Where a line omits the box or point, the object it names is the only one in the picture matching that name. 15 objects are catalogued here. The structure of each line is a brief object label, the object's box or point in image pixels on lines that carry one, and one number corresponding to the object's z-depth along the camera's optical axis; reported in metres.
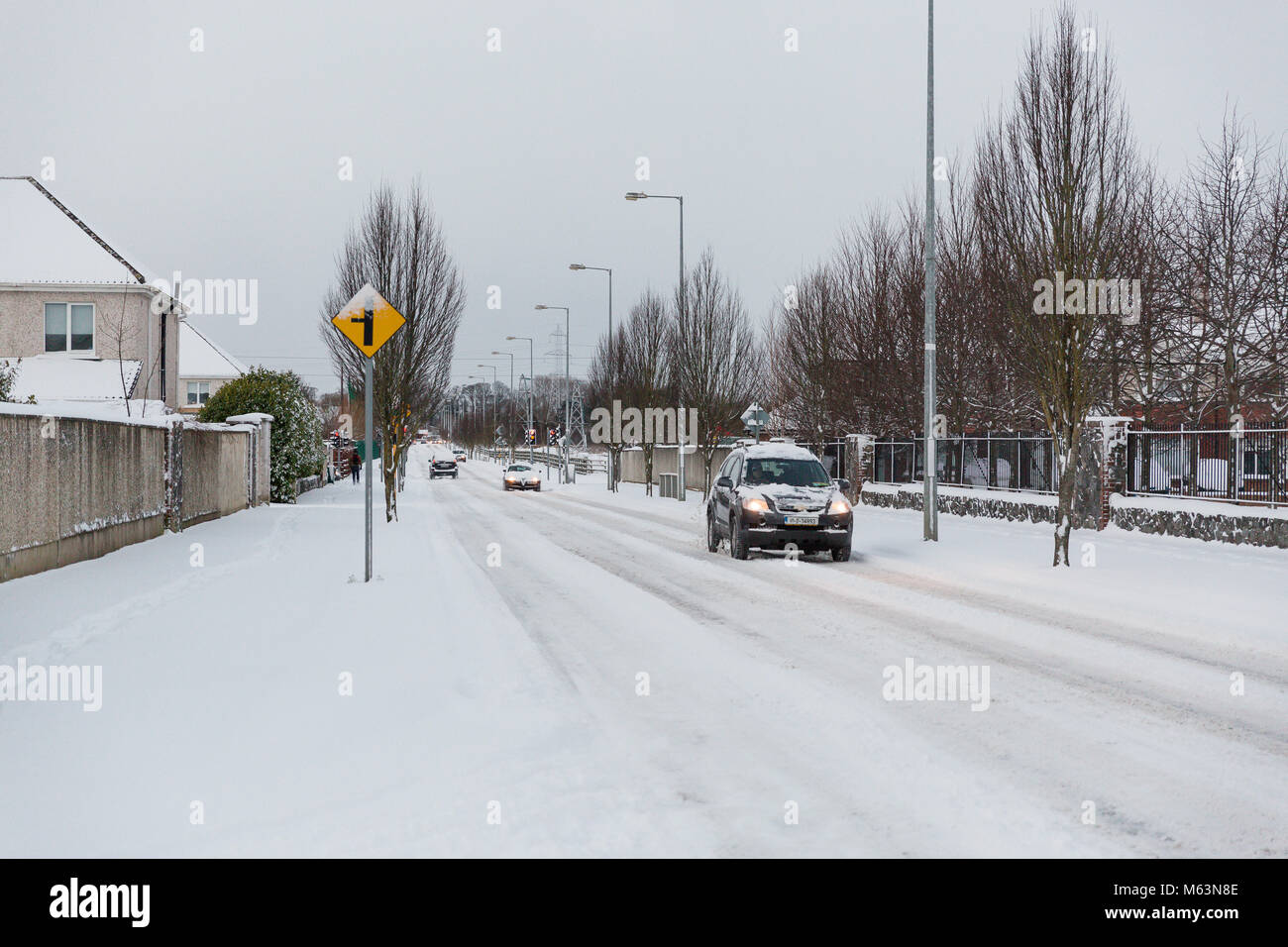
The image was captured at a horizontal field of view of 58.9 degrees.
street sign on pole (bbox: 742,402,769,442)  30.69
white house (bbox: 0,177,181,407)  34.03
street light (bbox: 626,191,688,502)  37.91
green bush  34.94
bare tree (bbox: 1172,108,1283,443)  33.03
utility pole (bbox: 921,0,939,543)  20.22
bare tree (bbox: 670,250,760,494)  39.91
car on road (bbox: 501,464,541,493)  51.25
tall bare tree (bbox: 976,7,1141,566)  15.85
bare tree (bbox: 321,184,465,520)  28.25
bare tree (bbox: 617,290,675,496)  49.12
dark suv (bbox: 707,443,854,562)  17.11
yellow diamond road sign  13.33
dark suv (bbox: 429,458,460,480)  69.25
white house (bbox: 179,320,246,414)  69.00
